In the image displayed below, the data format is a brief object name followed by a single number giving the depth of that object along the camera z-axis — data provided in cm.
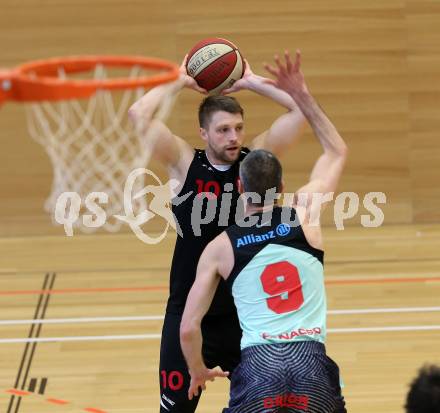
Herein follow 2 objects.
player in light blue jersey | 1034
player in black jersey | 1286
